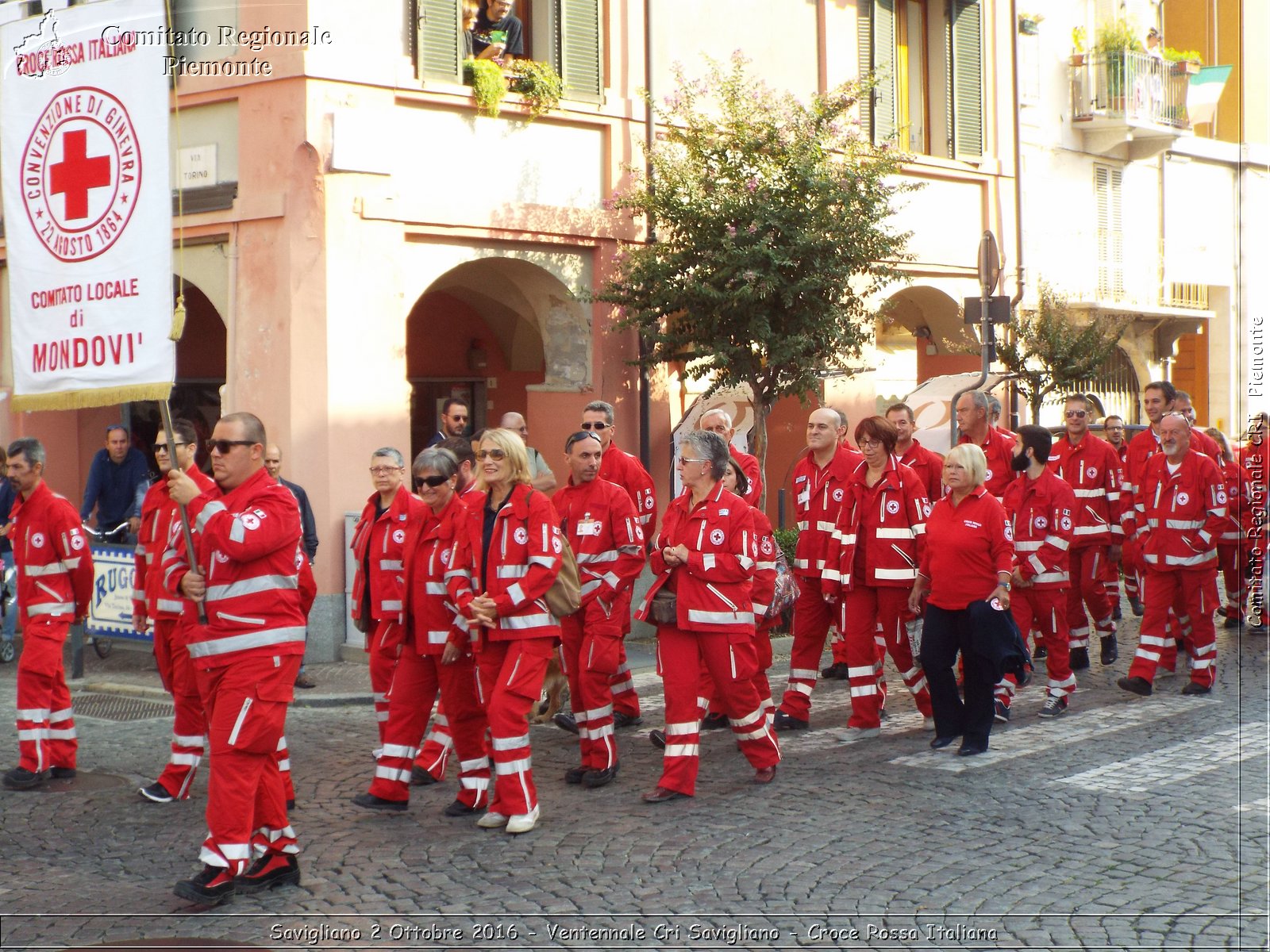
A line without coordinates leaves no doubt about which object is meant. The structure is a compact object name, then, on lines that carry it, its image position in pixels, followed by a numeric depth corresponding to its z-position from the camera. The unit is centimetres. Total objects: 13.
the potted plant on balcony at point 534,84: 1471
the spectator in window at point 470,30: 1452
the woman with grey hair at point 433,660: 777
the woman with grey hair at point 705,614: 800
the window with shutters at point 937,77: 1981
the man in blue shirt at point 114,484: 1401
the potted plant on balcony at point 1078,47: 2345
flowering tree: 1436
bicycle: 1356
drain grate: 1100
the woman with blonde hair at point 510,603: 734
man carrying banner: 612
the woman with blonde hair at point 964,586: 889
